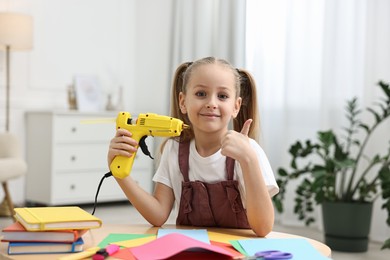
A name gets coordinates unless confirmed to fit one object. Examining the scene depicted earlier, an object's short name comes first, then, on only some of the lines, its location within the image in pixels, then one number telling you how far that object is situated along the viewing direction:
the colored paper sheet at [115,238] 1.19
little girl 1.36
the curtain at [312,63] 3.54
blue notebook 1.11
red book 1.11
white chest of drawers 4.46
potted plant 3.15
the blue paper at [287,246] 1.10
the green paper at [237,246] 1.12
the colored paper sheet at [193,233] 1.23
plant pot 3.19
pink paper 1.04
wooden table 1.10
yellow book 1.12
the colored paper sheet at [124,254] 1.07
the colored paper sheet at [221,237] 1.25
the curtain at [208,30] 4.39
